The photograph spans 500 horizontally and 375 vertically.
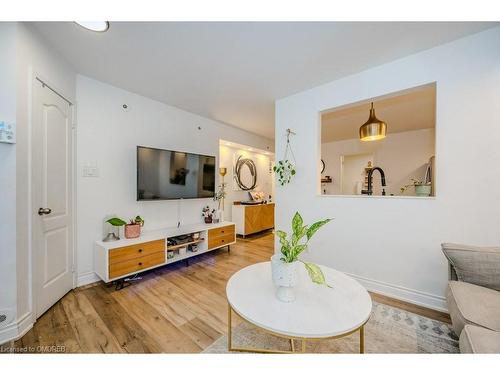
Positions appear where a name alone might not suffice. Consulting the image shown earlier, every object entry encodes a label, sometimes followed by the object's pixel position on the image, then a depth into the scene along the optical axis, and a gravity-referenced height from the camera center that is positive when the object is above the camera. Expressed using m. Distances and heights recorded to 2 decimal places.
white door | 1.53 -0.12
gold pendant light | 2.35 +0.69
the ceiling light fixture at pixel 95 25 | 1.40 +1.15
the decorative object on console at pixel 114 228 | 2.12 -0.51
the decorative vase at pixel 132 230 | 2.23 -0.53
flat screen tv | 2.39 +0.13
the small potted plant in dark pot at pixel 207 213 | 3.21 -0.49
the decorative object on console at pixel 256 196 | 4.57 -0.26
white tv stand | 1.94 -0.76
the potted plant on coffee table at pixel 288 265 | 1.01 -0.41
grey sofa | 0.85 -0.61
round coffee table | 0.84 -0.61
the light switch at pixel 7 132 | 1.28 +0.34
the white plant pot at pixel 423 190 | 1.85 -0.04
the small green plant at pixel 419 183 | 1.89 +0.03
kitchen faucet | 2.25 +0.03
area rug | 1.25 -1.03
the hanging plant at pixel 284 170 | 2.52 +0.19
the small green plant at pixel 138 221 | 2.36 -0.45
